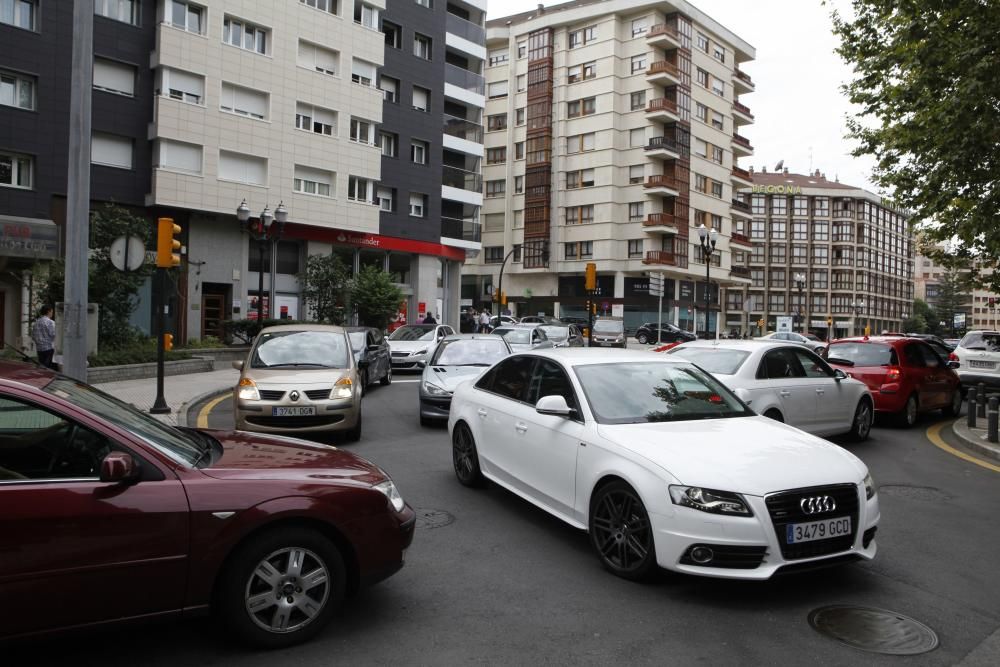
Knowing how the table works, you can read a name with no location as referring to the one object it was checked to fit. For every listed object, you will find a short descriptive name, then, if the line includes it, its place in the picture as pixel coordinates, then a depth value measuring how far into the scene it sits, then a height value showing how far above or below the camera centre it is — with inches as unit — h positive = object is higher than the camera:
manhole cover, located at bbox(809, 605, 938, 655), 150.6 -62.2
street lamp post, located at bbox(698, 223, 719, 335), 1190.9 +186.2
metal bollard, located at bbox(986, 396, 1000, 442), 404.2 -37.8
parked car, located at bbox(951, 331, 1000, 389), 643.5 -11.1
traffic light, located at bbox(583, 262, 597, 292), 866.8 +82.1
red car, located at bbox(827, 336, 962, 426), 470.0 -13.7
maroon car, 122.2 -35.7
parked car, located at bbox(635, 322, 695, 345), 1961.1 +32.4
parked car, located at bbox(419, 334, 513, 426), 446.3 -16.2
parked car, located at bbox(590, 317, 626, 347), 1646.5 +32.4
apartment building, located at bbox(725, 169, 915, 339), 3966.5 +551.3
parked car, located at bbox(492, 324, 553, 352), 880.8 +7.9
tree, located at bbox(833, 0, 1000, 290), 437.7 +167.4
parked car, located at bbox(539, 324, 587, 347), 971.7 +12.5
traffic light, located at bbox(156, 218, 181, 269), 472.7 +61.7
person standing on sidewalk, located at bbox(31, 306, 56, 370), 609.3 -1.6
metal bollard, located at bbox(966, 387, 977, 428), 454.6 -37.1
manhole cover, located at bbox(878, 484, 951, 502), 285.7 -58.0
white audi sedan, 167.8 -32.8
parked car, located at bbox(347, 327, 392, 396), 609.7 -11.7
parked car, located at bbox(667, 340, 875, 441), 358.9 -18.1
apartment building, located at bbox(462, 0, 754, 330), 2234.3 +634.3
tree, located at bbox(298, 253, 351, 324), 1196.5 +87.9
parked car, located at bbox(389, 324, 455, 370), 810.8 -2.4
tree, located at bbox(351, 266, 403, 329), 1195.3 +72.2
